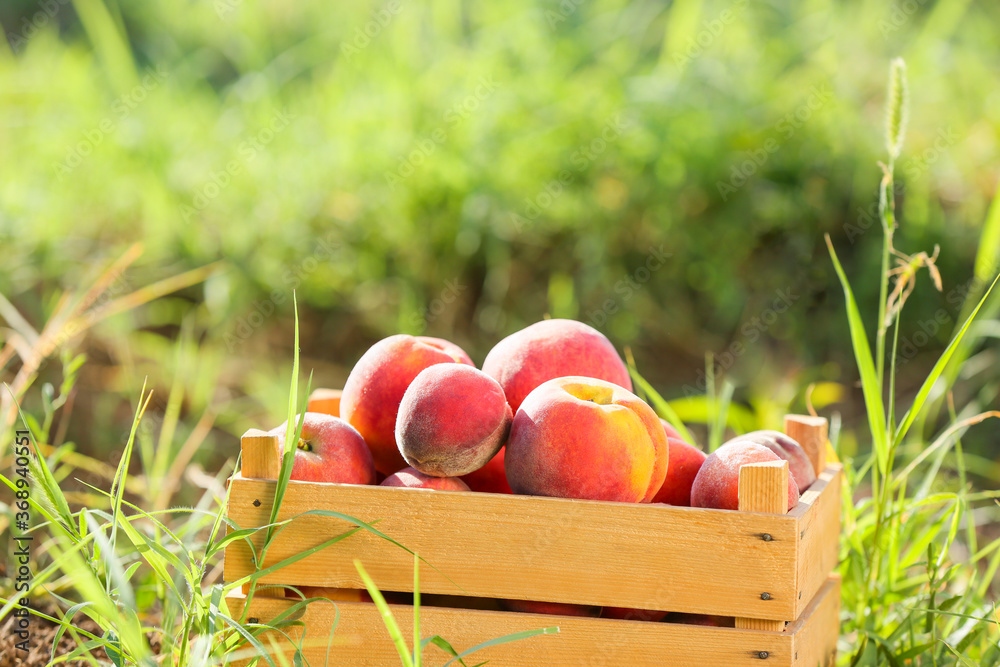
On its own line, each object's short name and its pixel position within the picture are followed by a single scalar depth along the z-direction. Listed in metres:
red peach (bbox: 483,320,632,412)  2.11
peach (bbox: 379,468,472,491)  2.07
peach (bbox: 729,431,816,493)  2.12
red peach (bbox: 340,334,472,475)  2.11
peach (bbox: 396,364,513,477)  2.05
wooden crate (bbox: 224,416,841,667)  2.04
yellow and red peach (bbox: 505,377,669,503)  2.05
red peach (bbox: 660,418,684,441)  2.17
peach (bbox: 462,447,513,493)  2.11
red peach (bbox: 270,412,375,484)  2.07
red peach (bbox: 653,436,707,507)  2.12
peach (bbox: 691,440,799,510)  2.06
